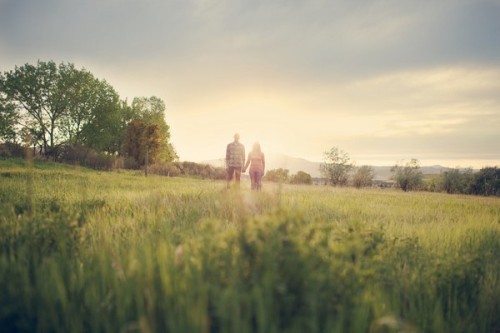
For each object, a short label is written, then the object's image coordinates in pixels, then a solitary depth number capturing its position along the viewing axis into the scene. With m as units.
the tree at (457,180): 53.47
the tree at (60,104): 51.25
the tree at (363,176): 50.34
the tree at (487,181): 51.41
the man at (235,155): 14.20
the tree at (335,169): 59.23
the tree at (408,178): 55.66
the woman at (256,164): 14.09
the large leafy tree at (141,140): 55.97
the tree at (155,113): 69.74
